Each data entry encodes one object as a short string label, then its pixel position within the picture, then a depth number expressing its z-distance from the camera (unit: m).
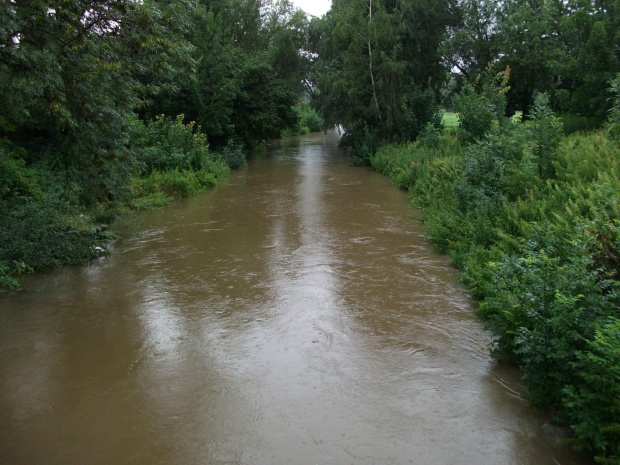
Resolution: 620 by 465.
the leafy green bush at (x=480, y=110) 16.72
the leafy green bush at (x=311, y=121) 57.56
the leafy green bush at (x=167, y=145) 18.30
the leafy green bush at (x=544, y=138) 10.40
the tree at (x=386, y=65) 24.92
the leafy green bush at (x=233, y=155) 24.70
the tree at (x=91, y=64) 7.41
